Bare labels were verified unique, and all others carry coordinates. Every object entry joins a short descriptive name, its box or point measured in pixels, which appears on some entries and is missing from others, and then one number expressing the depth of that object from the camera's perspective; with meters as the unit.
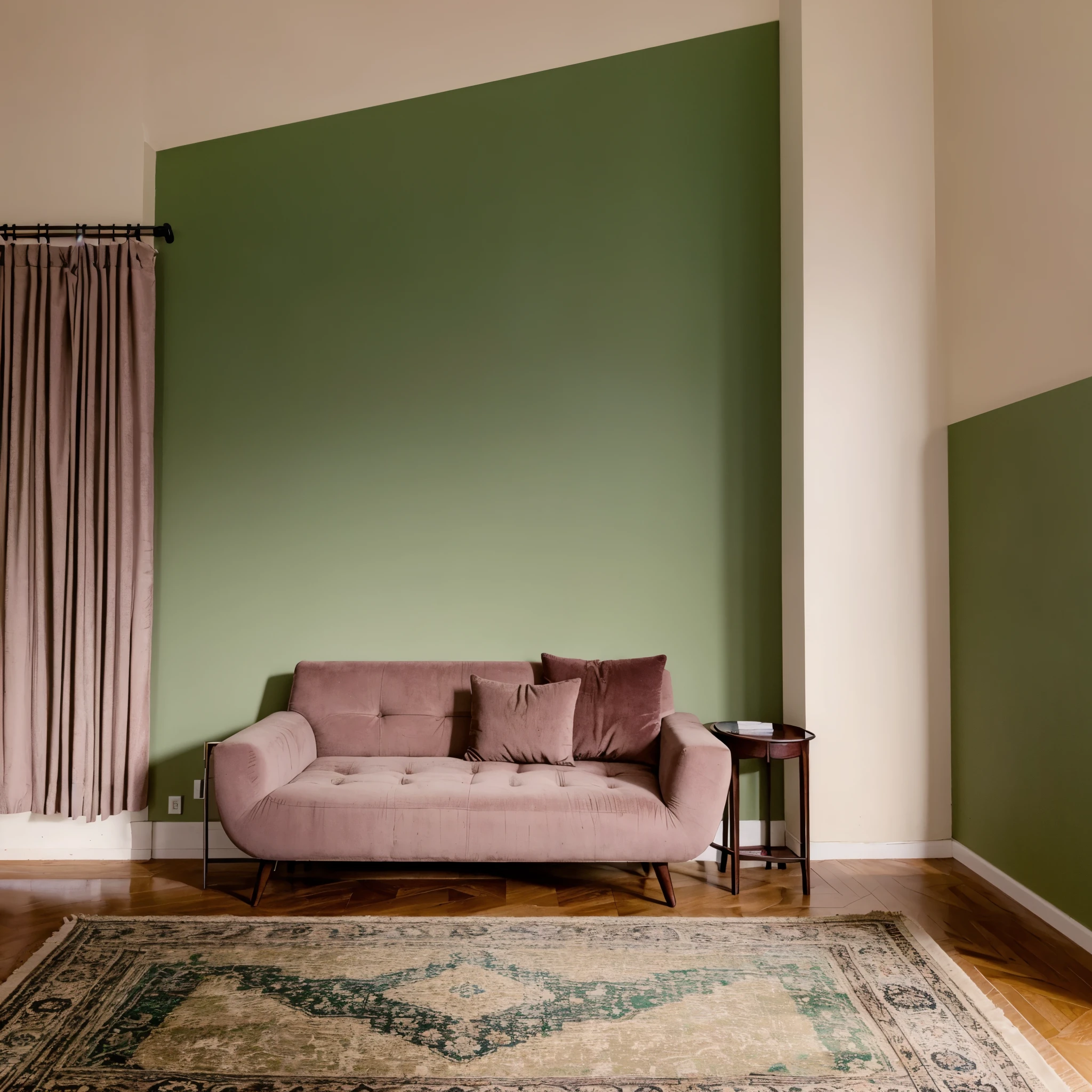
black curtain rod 3.75
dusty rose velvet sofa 3.05
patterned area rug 2.04
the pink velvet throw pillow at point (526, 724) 3.54
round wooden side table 3.29
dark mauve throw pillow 3.59
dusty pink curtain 3.64
